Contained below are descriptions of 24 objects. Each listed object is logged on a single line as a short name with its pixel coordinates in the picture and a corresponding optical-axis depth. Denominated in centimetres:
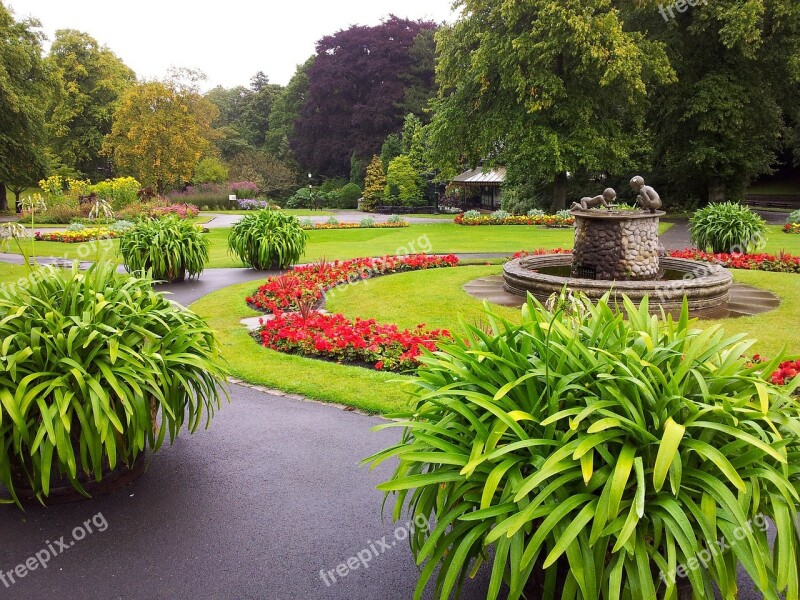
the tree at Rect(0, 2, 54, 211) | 2975
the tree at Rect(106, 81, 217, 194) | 3344
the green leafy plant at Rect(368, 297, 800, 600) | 214
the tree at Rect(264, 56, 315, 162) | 5434
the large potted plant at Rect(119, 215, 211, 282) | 1138
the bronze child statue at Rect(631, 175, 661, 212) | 991
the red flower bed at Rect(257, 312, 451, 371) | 650
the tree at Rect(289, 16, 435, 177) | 4703
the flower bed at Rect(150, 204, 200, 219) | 2581
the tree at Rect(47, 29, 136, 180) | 4256
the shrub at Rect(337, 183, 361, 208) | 4566
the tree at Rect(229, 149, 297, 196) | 4800
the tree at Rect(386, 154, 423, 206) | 3928
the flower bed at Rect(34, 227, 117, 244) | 2028
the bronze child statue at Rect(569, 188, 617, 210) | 1045
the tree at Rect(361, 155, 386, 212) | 4169
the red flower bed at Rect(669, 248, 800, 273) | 1252
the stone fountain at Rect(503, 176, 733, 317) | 880
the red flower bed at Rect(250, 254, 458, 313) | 946
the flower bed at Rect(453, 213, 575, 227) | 2462
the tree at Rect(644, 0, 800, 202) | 2367
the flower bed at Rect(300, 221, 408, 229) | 2579
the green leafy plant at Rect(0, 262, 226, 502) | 327
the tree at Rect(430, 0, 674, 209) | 2169
